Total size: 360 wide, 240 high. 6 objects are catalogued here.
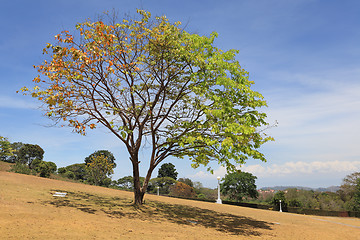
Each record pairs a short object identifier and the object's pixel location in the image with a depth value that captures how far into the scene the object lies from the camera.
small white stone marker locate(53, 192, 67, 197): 14.37
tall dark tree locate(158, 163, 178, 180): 66.75
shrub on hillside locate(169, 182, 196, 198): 49.36
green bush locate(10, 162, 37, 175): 24.82
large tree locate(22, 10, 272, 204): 12.74
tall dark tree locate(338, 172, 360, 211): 42.72
